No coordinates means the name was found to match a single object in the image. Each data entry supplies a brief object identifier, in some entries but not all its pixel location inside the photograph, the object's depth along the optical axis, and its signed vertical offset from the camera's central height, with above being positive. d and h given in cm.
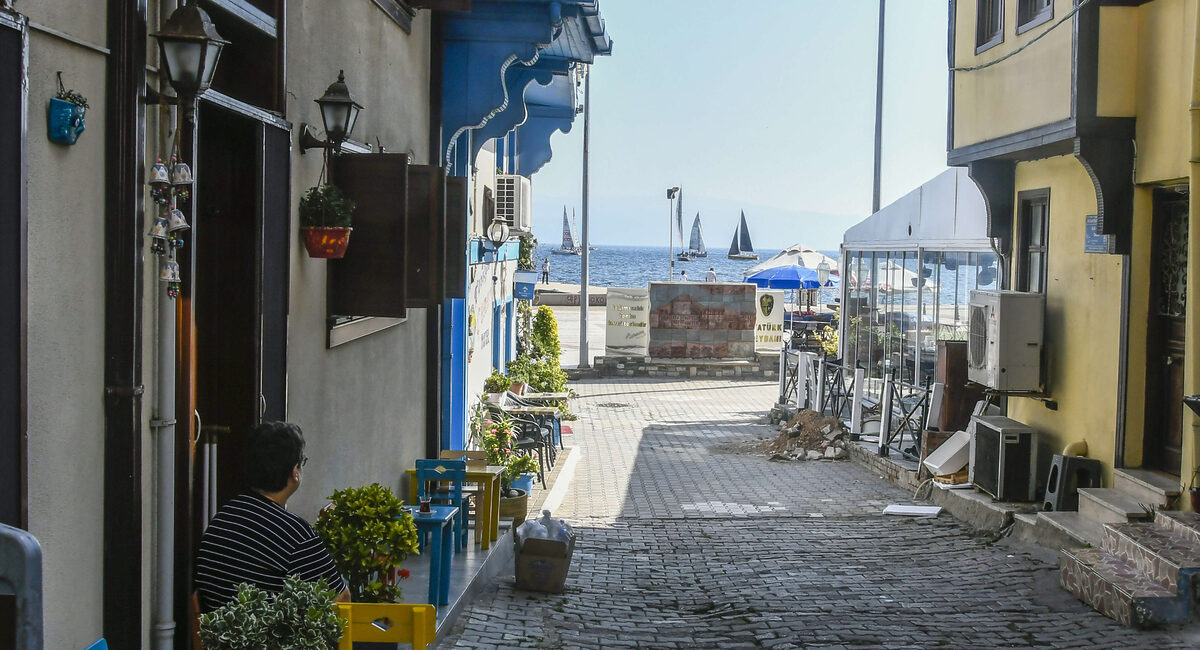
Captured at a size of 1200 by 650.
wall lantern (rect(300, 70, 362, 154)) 657 +100
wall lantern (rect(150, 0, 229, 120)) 429 +90
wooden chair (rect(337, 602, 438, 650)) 398 -114
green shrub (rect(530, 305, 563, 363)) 2349 -74
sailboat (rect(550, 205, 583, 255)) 16212 +782
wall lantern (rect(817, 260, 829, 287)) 3298 +76
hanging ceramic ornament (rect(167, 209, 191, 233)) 435 +25
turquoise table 659 -145
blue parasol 3203 +60
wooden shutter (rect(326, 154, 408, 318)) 732 +34
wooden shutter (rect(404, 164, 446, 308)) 786 +40
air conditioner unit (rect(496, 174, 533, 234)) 1738 +144
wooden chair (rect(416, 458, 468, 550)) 806 -130
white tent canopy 1409 +111
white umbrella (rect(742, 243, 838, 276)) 3416 +123
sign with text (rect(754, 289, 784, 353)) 2891 -56
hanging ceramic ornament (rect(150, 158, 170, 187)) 436 +42
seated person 442 -94
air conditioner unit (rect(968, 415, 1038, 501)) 1099 -150
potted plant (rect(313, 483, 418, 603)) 555 -117
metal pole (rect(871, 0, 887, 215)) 2453 +395
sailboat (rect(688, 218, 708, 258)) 15462 +779
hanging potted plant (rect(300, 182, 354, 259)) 655 +39
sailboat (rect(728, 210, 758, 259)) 13968 +640
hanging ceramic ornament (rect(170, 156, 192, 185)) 444 +44
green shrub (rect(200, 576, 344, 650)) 380 -109
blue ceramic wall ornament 378 +56
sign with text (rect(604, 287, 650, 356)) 2847 -65
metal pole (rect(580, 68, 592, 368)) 2931 +14
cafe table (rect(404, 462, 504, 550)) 850 -156
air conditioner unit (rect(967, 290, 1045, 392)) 1097 -35
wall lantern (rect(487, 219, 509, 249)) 1517 +81
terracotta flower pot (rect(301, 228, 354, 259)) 654 +28
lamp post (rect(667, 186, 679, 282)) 4419 +358
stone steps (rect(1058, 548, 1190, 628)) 725 -185
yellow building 895 +83
